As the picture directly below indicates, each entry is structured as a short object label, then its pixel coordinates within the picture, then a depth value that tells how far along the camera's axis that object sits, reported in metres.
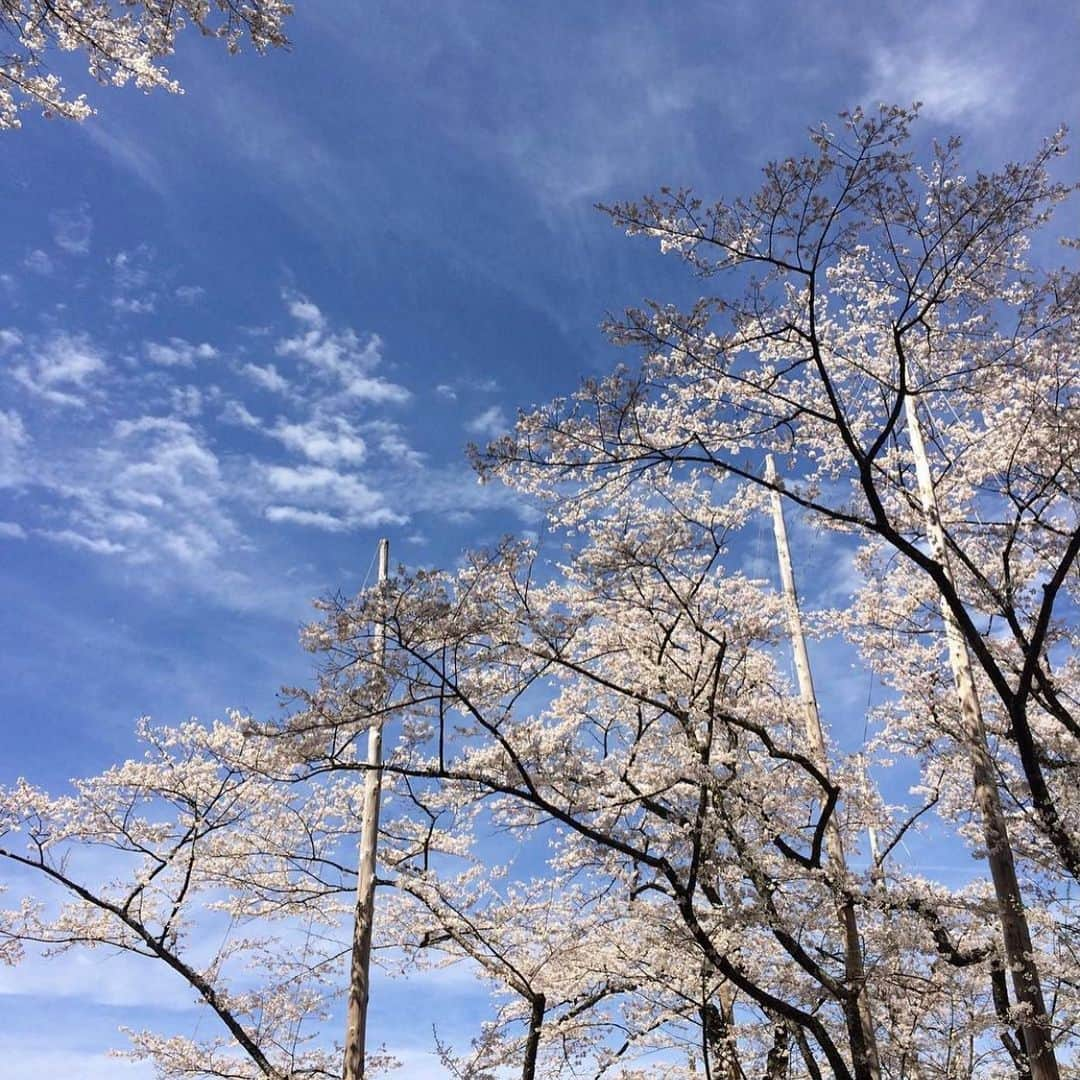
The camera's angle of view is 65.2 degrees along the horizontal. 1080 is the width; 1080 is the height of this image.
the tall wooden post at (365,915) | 8.66
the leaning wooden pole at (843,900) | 7.82
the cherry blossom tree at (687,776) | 7.71
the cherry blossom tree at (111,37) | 4.58
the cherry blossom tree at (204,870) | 10.72
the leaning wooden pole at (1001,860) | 6.56
